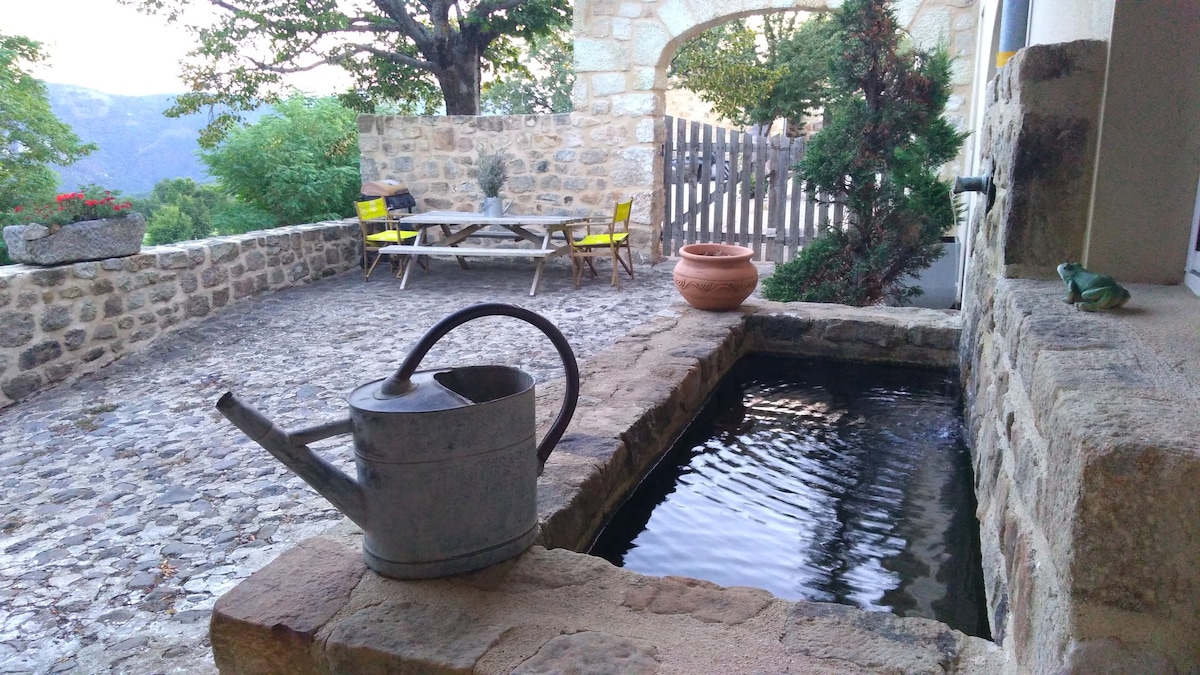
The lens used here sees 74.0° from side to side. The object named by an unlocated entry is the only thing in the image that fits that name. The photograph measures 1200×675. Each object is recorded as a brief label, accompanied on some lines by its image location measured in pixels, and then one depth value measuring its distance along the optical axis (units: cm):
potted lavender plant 709
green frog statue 181
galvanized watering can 160
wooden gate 784
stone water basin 139
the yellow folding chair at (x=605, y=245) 673
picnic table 667
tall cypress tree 492
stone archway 711
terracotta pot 429
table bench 657
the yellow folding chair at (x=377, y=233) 721
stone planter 424
